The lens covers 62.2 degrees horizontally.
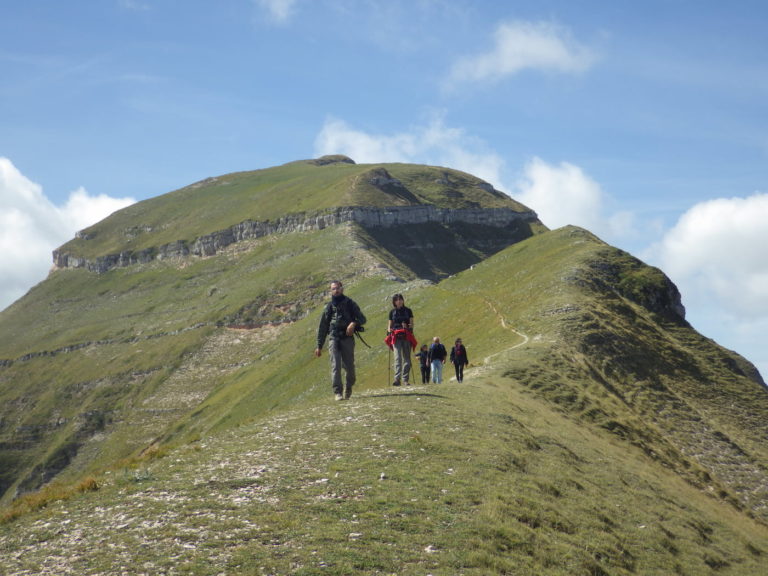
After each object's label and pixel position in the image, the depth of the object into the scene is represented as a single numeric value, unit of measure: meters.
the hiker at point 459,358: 35.19
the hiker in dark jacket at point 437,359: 34.09
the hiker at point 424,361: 36.81
